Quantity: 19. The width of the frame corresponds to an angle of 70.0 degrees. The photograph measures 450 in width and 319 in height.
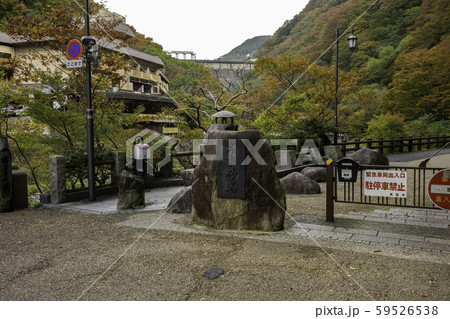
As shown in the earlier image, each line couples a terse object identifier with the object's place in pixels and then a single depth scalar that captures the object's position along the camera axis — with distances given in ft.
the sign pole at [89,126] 28.32
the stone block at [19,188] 26.17
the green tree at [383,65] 98.84
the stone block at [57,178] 27.48
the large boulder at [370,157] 46.44
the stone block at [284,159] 44.14
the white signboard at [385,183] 18.63
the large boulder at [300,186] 32.24
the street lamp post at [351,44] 55.72
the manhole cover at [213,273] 12.66
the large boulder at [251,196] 18.30
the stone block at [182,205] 23.98
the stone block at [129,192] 25.27
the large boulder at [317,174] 39.60
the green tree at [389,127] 72.18
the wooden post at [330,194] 20.01
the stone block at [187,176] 35.78
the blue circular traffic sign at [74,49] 28.35
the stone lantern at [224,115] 36.09
